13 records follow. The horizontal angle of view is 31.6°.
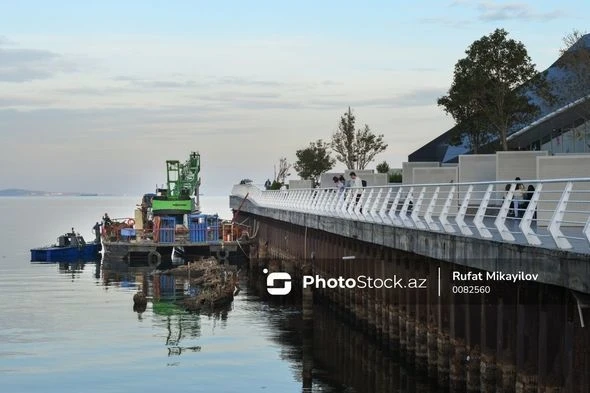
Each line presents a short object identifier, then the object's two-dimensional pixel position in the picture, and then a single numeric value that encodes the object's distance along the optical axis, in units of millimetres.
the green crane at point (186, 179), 104312
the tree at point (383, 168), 104662
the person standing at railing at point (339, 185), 46431
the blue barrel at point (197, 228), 80750
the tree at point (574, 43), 53969
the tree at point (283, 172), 153100
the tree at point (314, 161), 126125
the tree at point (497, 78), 63719
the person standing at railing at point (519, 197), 32969
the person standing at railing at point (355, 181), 46775
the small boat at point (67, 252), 86125
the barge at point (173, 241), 79500
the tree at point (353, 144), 111625
